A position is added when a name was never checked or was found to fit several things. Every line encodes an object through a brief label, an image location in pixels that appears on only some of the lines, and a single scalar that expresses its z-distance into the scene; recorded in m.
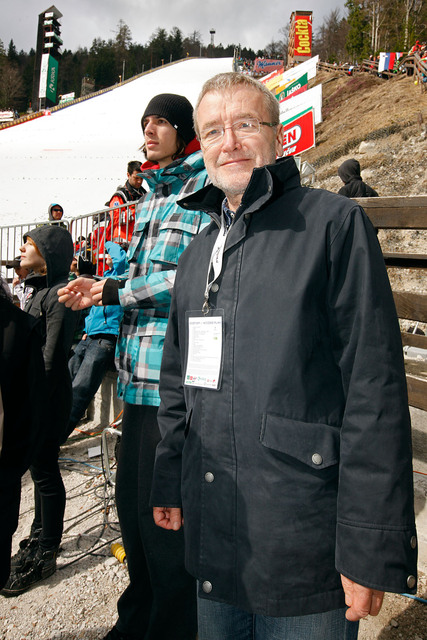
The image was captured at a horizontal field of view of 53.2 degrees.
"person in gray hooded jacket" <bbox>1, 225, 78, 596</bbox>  2.69
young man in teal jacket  1.81
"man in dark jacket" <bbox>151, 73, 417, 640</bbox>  1.00
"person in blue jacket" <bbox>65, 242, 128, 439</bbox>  4.52
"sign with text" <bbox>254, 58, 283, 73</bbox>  47.23
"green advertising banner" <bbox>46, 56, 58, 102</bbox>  54.31
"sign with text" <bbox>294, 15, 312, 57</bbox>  35.69
